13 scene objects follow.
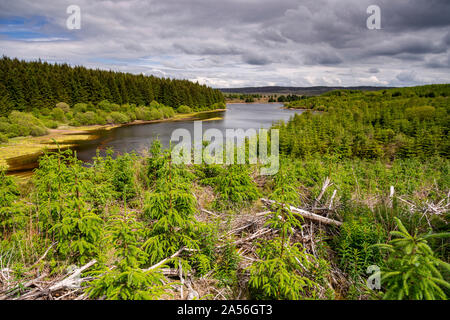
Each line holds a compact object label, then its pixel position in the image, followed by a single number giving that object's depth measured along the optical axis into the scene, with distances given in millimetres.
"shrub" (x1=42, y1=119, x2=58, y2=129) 43116
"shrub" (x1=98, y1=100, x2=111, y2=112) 58938
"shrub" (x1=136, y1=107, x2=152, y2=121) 57416
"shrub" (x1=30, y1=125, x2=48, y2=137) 37341
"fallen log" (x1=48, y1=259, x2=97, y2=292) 2977
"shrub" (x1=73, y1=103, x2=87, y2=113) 54928
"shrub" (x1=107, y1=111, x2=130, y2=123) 52250
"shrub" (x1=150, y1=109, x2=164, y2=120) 59172
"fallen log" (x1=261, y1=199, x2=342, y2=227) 4484
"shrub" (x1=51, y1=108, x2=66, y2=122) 48344
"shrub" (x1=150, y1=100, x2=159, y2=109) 67062
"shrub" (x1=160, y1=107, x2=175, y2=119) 63469
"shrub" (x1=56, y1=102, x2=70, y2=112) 53031
